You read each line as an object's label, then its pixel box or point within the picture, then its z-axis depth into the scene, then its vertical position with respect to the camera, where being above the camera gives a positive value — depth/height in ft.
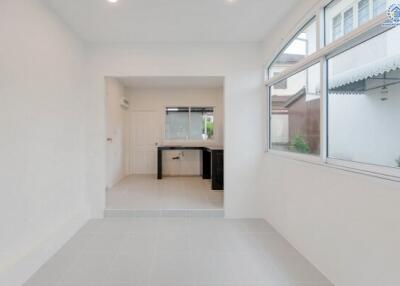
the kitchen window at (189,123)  26.14 +1.03
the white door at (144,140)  25.73 -0.59
